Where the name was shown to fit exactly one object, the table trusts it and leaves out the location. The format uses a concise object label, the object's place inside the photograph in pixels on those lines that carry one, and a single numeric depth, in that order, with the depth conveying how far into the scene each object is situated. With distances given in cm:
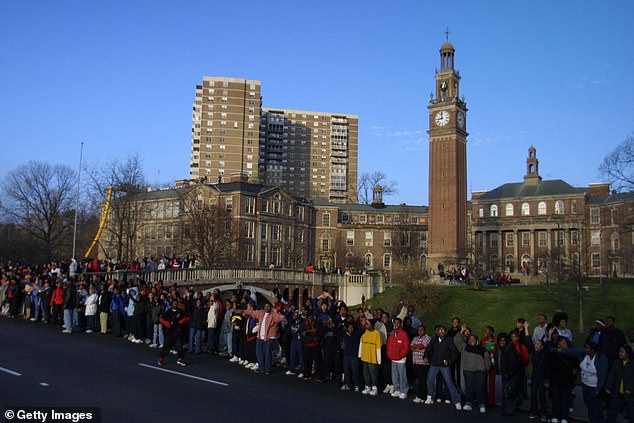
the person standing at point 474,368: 1348
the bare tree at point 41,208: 6175
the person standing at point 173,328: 1688
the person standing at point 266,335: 1680
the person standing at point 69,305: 2247
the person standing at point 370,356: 1469
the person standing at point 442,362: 1370
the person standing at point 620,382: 1098
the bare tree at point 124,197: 4725
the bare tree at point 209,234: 5744
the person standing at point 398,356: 1435
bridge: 3421
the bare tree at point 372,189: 11780
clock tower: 7556
